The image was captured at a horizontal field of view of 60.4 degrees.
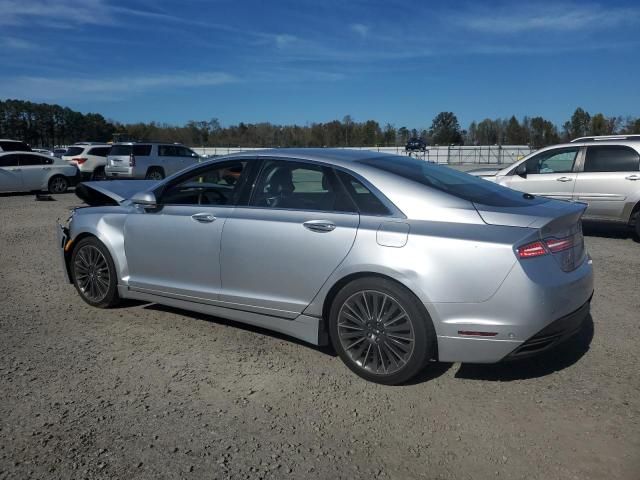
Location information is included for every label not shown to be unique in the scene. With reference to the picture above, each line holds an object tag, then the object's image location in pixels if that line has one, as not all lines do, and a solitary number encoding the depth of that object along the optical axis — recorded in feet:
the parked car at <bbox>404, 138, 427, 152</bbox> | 149.46
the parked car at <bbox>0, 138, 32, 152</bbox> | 73.67
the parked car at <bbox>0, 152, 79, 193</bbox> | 59.41
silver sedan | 11.07
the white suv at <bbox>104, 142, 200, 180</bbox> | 74.38
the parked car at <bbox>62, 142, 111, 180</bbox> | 80.53
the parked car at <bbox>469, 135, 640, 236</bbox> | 30.30
